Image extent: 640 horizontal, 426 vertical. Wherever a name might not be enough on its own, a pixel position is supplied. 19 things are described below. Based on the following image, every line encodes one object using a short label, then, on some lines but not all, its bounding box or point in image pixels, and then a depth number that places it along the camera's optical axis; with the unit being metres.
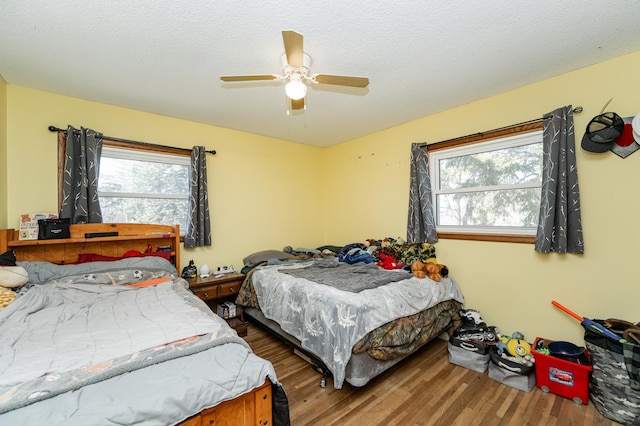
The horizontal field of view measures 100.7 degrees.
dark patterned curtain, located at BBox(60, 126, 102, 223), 2.46
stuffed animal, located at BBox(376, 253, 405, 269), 2.85
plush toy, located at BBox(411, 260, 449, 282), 2.56
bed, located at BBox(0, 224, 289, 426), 0.87
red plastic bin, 1.84
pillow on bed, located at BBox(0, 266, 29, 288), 1.77
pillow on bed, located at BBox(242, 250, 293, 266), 3.43
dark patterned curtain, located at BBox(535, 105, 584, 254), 2.13
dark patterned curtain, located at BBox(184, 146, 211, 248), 3.11
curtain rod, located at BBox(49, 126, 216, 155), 2.47
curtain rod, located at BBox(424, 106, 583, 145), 2.14
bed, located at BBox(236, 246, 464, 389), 1.88
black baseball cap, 1.93
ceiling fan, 1.63
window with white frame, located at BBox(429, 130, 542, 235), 2.46
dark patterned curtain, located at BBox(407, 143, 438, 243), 3.00
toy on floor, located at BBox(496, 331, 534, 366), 2.08
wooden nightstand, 2.77
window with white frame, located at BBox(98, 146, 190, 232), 2.79
